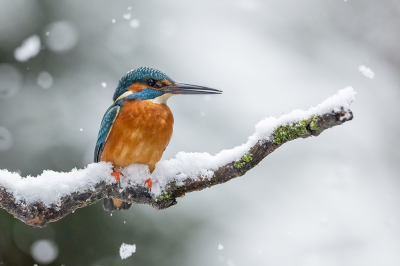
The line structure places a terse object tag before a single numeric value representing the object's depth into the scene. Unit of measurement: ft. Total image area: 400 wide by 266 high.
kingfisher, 17.13
